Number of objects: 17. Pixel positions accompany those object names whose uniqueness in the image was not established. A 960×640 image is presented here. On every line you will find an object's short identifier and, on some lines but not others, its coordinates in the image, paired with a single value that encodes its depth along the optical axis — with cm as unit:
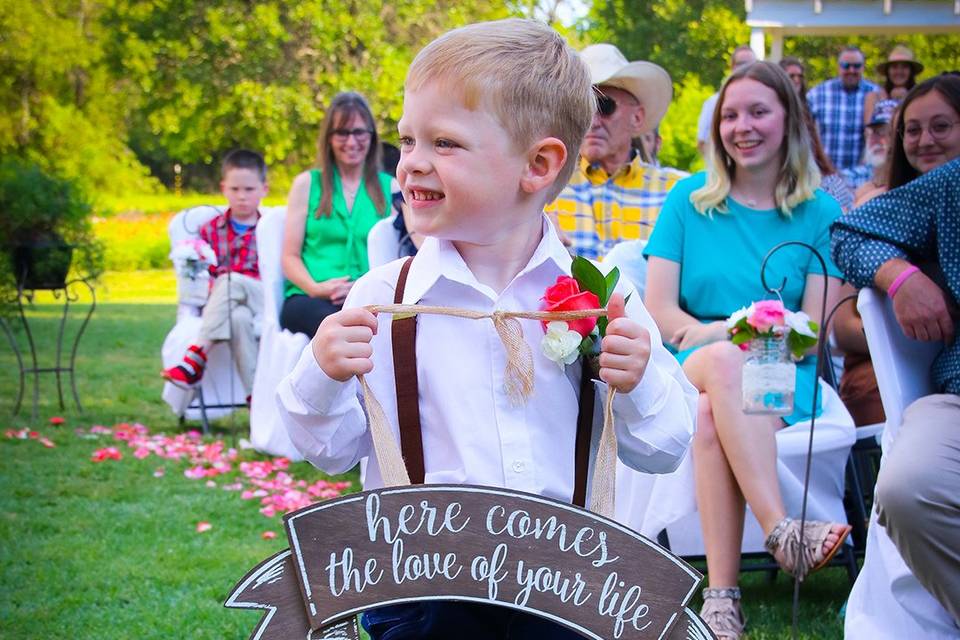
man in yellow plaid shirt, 503
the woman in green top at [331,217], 642
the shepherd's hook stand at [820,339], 273
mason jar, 318
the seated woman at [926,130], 351
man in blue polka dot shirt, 273
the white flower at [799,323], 322
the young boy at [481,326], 184
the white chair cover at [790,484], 374
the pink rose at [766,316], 316
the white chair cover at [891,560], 292
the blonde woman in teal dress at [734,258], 364
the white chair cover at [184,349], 748
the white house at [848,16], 1257
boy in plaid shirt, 726
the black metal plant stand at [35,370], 757
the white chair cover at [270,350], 650
